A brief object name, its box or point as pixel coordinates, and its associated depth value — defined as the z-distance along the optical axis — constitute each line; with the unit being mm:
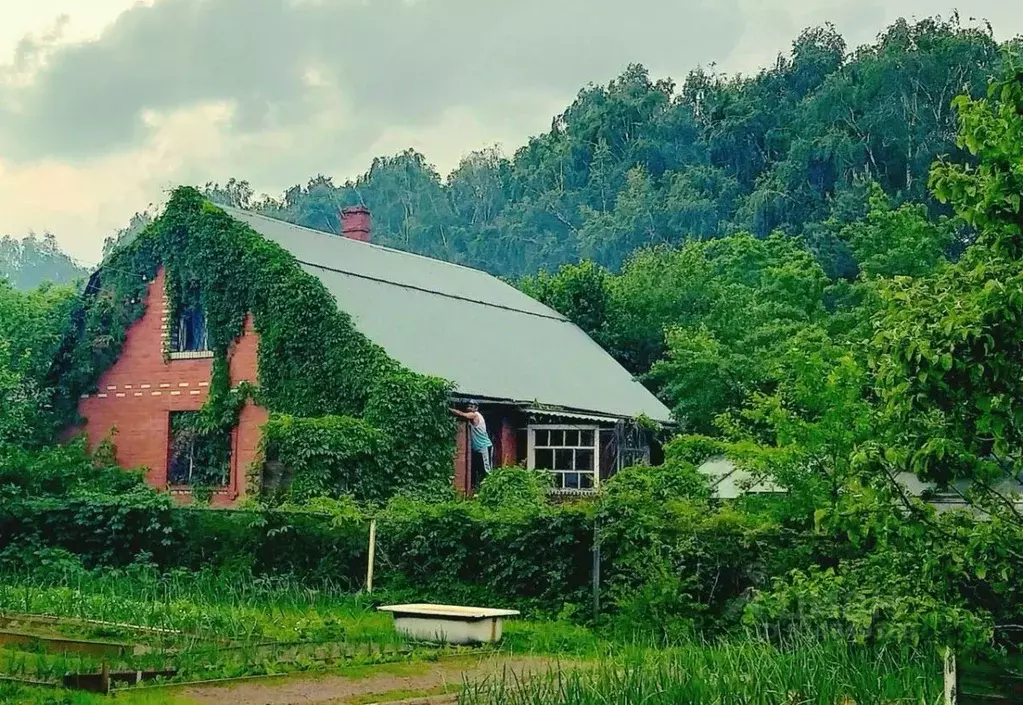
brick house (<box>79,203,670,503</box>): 27562
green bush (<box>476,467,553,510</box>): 22469
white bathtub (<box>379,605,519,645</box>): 15273
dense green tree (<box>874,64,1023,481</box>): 8109
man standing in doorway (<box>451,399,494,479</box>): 26578
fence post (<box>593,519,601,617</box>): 17078
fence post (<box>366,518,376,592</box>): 19047
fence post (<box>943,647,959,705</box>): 9023
